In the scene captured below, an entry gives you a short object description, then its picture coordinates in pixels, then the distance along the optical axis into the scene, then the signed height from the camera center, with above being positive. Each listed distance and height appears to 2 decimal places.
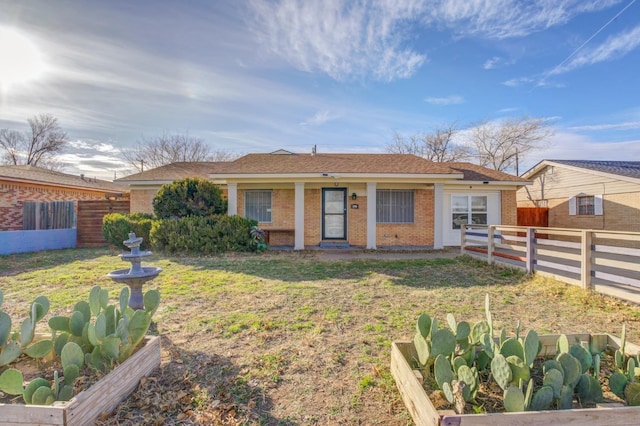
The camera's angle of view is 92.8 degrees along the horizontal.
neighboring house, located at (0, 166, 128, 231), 12.55 +1.15
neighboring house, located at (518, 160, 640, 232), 13.26 +1.20
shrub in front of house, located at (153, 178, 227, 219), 10.77 +0.55
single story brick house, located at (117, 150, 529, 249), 11.77 +0.44
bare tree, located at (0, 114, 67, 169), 30.62 +7.41
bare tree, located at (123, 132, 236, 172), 31.28 +6.67
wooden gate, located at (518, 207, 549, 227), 16.34 +0.05
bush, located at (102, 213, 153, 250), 11.02 -0.47
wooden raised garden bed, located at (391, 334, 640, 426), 1.80 -1.21
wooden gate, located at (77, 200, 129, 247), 12.53 -0.45
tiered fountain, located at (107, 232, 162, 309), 3.95 -0.79
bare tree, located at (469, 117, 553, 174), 25.62 +6.80
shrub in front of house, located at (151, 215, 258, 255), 10.07 -0.67
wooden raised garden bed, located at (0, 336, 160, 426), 1.88 -1.28
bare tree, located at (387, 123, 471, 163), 29.66 +7.13
